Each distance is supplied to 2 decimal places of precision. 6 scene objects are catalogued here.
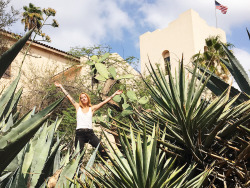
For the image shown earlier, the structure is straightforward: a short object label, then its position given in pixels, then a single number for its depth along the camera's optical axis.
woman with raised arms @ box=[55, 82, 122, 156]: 4.10
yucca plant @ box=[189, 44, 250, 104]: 2.08
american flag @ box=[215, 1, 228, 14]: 17.06
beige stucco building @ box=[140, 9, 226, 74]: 14.44
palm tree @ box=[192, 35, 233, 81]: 13.37
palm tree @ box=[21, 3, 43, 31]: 15.77
